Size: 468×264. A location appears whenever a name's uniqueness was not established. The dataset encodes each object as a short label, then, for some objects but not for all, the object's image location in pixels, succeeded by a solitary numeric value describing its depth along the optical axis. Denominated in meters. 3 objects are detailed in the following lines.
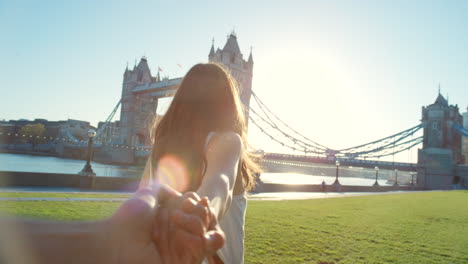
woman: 1.46
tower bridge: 39.75
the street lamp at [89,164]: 13.43
